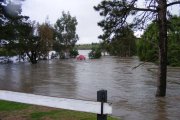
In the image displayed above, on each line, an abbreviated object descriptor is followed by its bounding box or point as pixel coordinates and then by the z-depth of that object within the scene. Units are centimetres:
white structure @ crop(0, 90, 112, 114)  289
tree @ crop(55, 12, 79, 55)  3013
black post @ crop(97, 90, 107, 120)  281
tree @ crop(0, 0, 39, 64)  1583
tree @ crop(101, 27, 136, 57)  754
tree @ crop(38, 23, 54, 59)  2369
